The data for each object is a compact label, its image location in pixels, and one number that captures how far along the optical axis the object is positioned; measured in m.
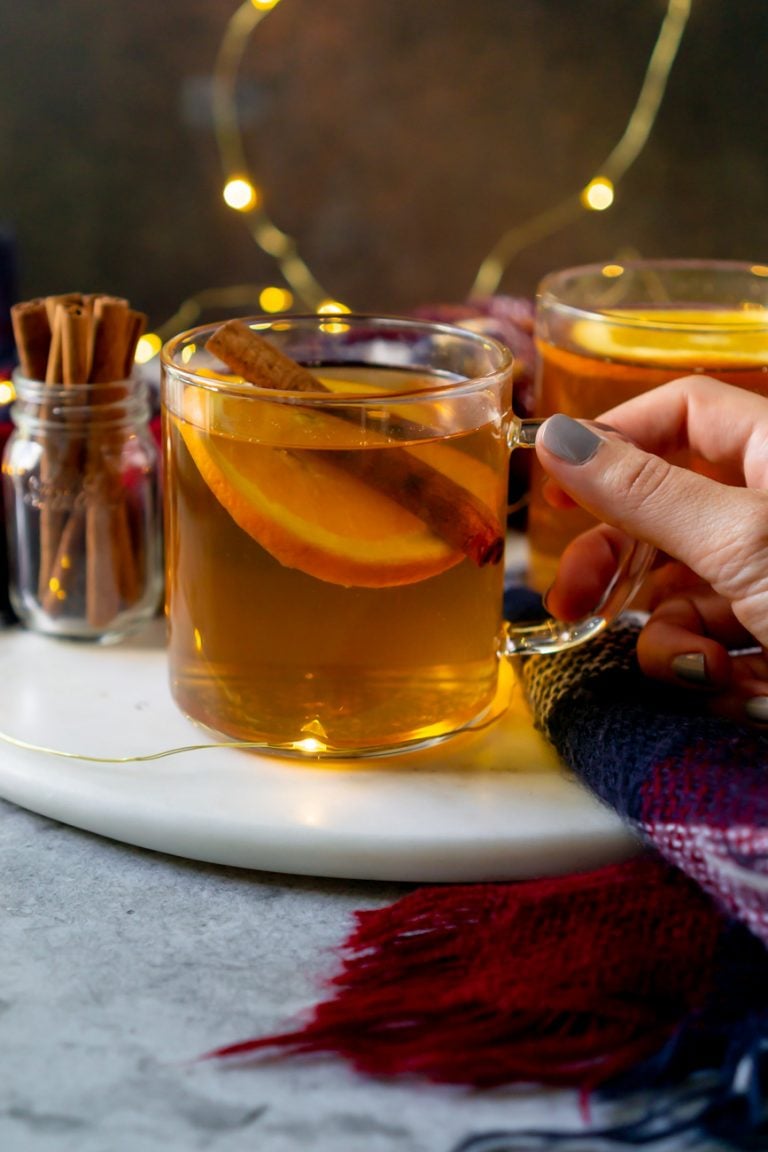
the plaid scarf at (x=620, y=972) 0.55
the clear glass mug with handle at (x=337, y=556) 0.70
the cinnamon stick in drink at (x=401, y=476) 0.70
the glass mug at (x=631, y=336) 0.89
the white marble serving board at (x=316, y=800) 0.69
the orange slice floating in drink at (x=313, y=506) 0.69
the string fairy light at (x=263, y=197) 1.58
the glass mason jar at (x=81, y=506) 0.90
